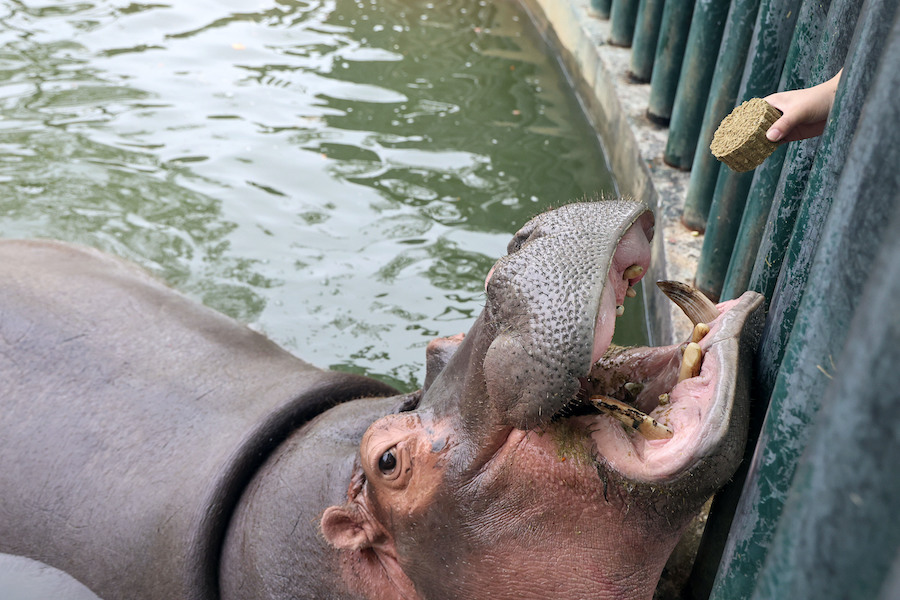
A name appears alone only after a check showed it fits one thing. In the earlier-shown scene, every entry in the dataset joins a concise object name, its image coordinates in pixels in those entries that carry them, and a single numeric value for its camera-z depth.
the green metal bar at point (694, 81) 4.44
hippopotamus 1.82
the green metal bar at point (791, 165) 2.14
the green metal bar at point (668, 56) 5.12
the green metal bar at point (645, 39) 5.73
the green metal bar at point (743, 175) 3.02
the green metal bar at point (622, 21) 6.53
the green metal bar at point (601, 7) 7.27
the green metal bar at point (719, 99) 3.77
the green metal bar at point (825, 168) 1.42
